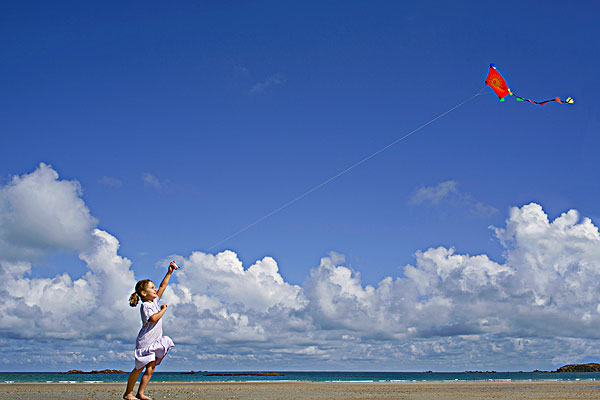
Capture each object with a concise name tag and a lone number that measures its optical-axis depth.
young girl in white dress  8.34
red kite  19.53
